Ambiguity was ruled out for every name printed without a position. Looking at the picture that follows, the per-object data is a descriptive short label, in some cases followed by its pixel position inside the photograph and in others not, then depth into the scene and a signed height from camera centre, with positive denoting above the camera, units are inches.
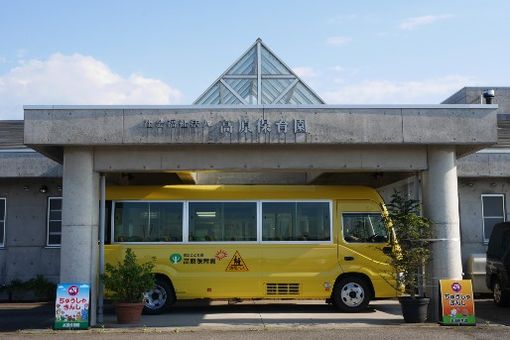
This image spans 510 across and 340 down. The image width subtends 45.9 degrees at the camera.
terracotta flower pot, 477.7 -58.8
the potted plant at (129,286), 475.8 -38.5
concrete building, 462.6 +71.7
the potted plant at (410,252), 465.7 -13.3
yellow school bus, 541.3 -4.5
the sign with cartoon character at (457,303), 462.3 -52.5
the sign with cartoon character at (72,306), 456.8 -51.8
